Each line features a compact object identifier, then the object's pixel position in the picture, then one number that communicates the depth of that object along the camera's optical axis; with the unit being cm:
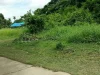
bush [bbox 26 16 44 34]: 688
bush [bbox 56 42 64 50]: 378
